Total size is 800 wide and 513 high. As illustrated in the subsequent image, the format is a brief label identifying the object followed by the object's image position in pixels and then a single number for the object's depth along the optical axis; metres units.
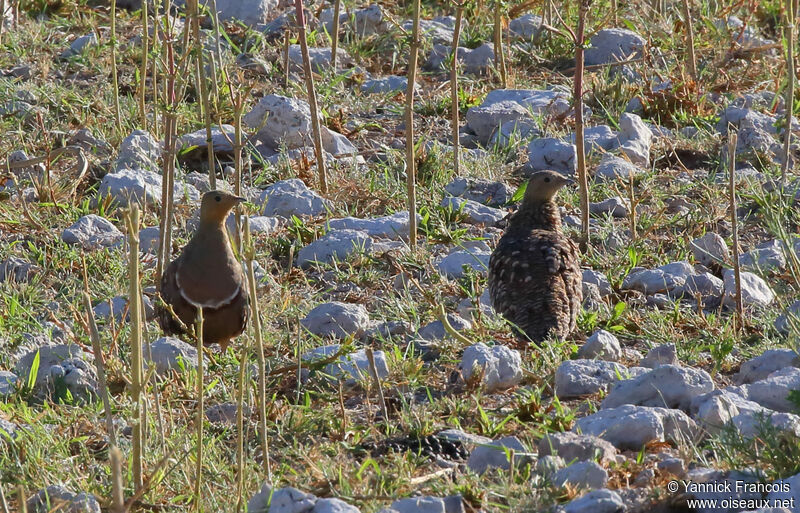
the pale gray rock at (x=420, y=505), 6.69
